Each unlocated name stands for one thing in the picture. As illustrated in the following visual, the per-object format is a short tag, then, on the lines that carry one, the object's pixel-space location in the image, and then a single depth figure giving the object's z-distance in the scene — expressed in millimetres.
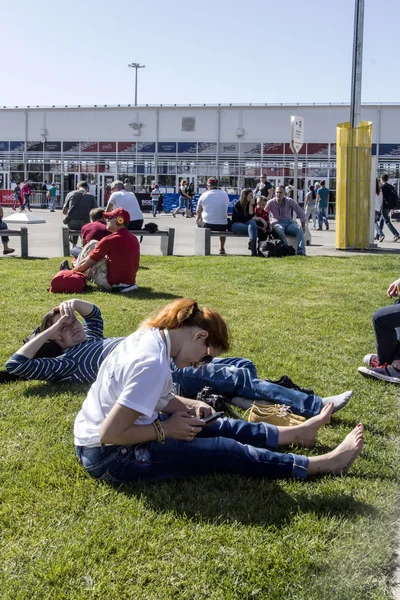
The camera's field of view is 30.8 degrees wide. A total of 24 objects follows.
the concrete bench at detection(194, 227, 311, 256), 15219
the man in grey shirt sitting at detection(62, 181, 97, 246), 14672
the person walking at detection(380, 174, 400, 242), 20375
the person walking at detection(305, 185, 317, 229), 27369
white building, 44250
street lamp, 74688
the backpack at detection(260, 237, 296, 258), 14656
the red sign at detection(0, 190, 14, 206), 49681
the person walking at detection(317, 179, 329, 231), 26438
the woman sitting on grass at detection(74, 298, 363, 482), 3324
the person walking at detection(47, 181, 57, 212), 43562
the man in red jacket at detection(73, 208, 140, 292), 9422
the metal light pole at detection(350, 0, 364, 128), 16188
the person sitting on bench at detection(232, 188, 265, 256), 15111
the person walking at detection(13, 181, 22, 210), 44875
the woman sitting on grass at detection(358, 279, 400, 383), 5758
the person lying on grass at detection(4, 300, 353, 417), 4825
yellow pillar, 16156
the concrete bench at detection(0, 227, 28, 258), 14430
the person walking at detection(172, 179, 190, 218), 35500
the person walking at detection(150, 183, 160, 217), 41219
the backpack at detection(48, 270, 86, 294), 9898
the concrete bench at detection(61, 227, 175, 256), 14266
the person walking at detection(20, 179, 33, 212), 42088
